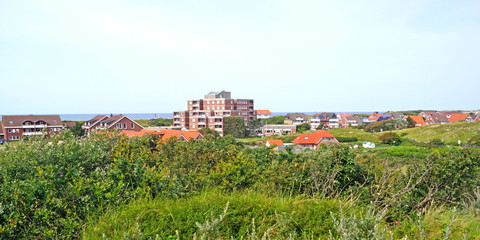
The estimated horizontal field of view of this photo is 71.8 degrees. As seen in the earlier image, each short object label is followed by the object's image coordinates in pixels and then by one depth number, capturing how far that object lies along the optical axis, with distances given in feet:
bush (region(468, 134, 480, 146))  138.00
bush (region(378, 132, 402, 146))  169.09
